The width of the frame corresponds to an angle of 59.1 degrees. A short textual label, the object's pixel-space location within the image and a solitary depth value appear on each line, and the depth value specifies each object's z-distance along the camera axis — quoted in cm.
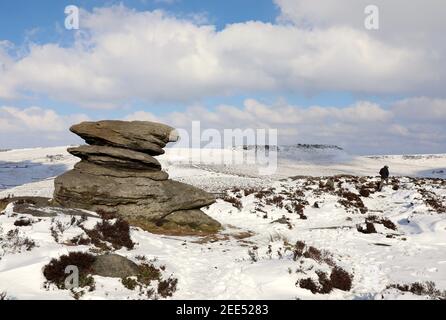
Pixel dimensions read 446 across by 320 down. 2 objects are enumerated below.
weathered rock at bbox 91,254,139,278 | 1057
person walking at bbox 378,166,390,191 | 3791
